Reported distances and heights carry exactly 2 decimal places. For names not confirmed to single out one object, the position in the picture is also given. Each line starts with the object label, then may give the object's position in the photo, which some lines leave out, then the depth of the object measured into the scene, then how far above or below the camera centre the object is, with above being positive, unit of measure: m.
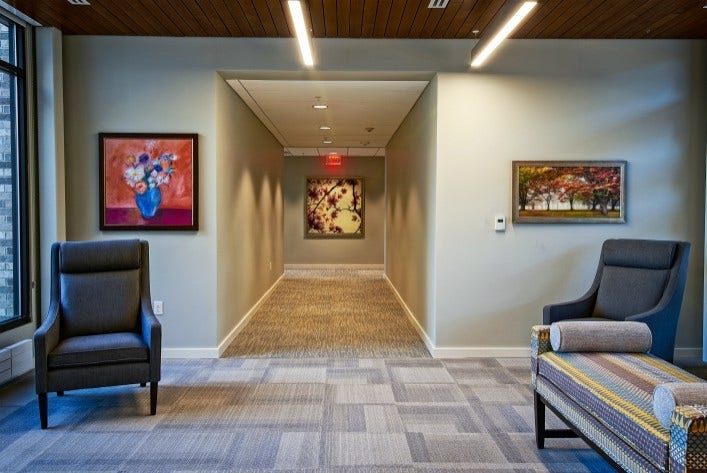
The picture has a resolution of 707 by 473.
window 4.04 +0.24
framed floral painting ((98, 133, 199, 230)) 4.43 +0.30
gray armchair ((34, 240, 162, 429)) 3.10 -0.69
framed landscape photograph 4.51 +0.22
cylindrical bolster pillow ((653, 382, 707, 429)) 1.78 -0.60
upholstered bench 1.71 -0.74
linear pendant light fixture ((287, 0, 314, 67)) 3.06 +1.20
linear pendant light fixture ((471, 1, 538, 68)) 3.13 +1.22
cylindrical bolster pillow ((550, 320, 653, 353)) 2.69 -0.60
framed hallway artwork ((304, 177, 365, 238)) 11.98 +0.22
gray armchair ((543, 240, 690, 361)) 3.52 -0.51
